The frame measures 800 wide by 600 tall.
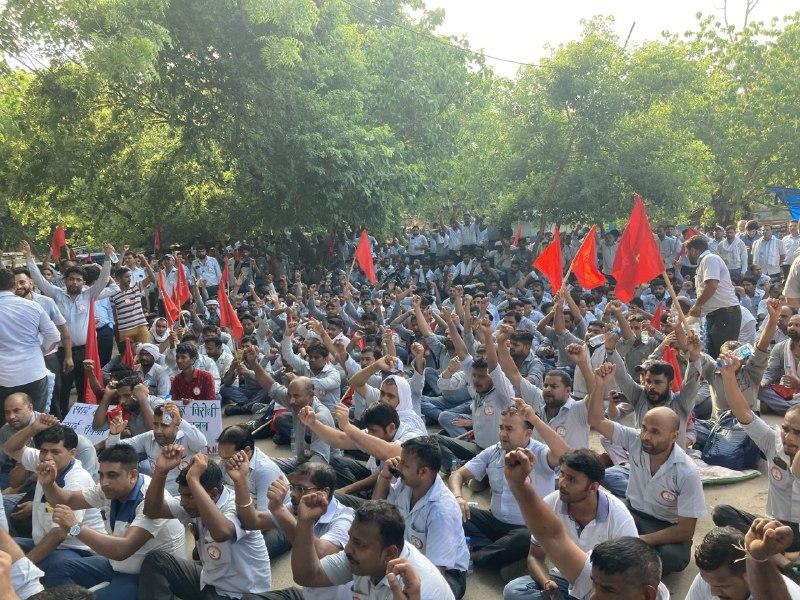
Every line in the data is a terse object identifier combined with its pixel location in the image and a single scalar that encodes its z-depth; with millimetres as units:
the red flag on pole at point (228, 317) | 10125
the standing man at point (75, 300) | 8055
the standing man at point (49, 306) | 7133
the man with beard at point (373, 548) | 3227
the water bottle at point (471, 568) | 4883
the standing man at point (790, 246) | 14562
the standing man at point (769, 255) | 14984
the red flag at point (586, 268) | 8930
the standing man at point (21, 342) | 6160
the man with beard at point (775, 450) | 4191
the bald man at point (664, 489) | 4367
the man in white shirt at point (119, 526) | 4277
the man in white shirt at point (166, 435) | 5438
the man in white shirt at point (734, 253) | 15445
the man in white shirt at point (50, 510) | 4375
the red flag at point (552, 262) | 9632
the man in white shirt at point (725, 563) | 3002
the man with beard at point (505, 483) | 4609
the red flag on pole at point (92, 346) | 7984
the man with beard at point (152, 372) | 7508
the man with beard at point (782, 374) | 6641
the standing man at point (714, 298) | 7586
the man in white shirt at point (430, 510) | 4078
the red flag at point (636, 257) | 7586
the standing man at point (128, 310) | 9336
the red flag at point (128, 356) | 8805
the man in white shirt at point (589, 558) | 2730
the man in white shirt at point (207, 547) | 3955
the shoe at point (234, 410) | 9234
